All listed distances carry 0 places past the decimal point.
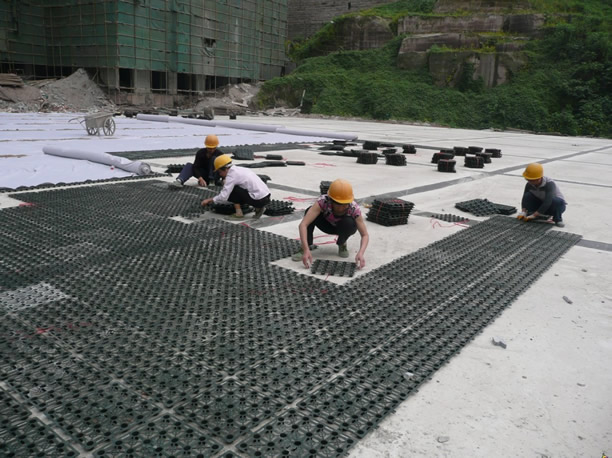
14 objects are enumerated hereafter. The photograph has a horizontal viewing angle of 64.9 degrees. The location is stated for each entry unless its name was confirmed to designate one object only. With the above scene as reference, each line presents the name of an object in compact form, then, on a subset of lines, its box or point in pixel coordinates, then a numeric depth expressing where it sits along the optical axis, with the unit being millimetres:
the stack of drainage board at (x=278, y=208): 6297
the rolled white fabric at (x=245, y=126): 18789
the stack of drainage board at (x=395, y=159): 11242
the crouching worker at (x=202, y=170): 7410
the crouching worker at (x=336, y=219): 4277
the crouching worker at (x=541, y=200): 6195
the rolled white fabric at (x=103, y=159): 8445
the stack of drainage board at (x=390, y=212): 6047
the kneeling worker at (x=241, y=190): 5676
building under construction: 29016
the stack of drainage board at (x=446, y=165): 10625
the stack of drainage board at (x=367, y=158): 11328
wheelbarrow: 13695
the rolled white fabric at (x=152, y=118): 20781
